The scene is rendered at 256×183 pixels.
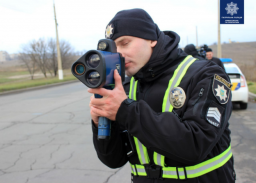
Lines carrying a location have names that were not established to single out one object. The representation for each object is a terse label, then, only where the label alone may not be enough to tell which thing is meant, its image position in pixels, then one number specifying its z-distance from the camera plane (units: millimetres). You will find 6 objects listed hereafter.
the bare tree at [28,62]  24391
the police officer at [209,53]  7464
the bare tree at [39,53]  25578
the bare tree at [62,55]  28298
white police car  7117
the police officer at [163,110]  1124
